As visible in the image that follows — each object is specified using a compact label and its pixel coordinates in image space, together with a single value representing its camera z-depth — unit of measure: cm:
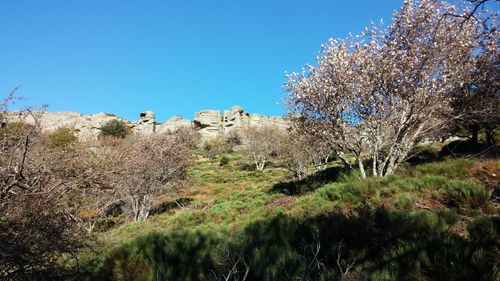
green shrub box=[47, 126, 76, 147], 4792
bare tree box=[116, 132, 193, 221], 2153
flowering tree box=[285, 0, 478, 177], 1259
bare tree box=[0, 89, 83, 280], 546
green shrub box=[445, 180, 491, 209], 661
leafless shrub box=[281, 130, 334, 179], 2994
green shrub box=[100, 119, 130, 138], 6825
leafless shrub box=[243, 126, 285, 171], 4906
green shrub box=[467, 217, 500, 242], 480
